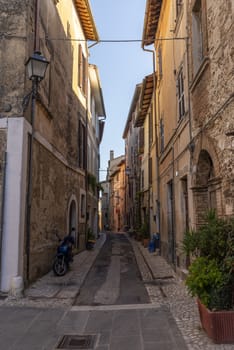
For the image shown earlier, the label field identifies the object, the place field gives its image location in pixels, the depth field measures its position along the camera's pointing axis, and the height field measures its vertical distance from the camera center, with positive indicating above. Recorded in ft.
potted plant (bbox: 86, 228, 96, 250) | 52.16 -2.68
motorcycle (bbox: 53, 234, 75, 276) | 28.86 -2.86
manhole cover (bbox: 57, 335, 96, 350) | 13.37 -4.78
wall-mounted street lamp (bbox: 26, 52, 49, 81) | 21.91 +10.27
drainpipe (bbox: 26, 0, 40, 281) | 22.93 +2.73
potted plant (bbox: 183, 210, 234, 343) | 12.91 -2.18
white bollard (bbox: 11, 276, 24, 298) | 20.95 -3.85
